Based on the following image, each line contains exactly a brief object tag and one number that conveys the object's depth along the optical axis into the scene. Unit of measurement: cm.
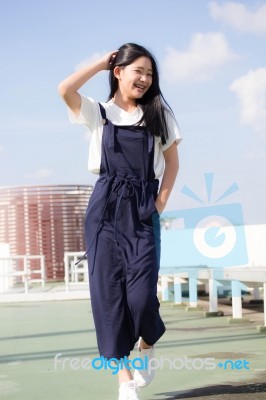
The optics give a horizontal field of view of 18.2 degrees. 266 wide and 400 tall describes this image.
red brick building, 1500
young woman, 294
